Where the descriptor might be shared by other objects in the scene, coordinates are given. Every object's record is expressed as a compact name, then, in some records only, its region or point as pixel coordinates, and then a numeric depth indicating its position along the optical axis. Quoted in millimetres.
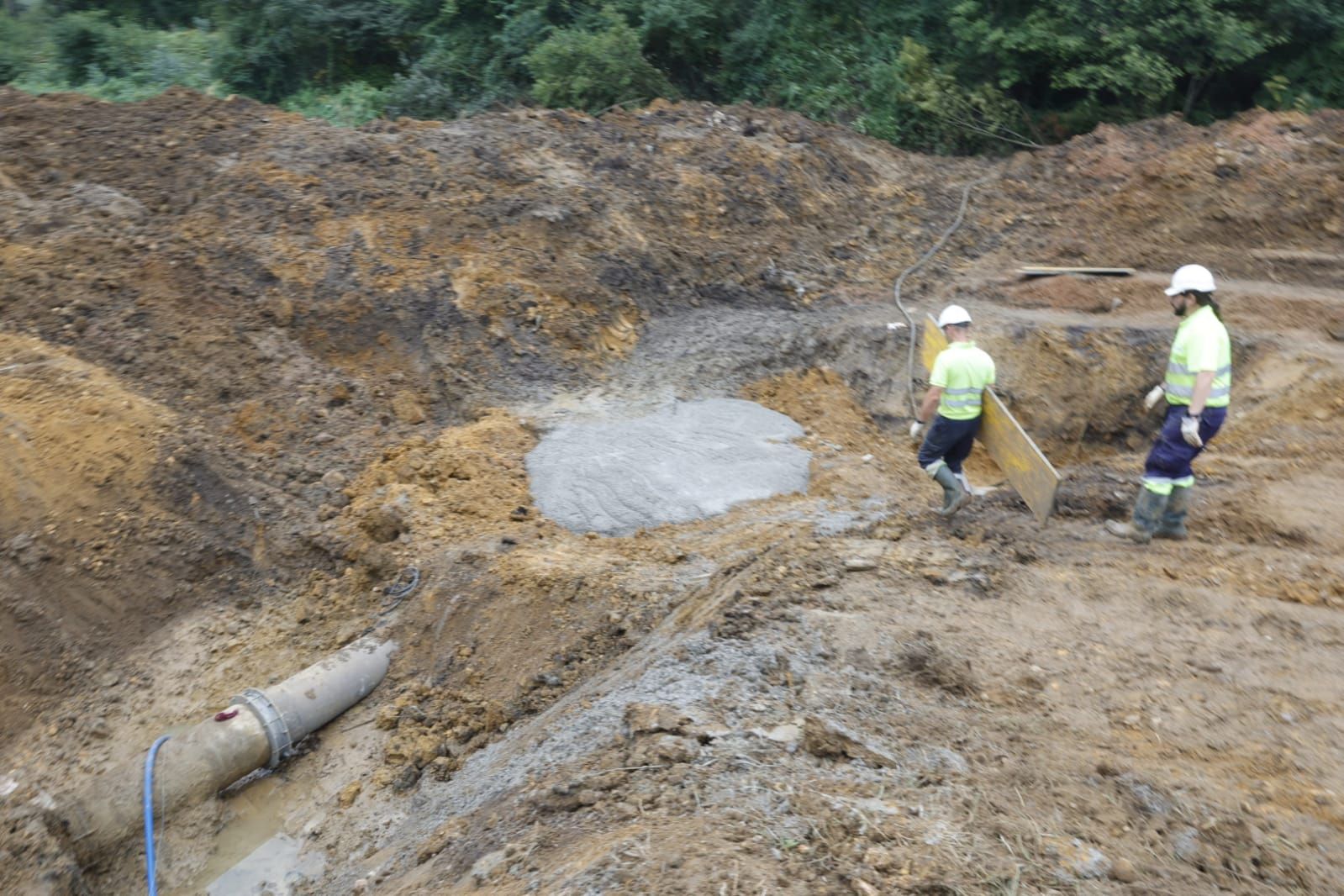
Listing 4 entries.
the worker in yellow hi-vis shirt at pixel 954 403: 6844
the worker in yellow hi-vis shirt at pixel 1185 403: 6188
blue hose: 5395
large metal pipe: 5668
